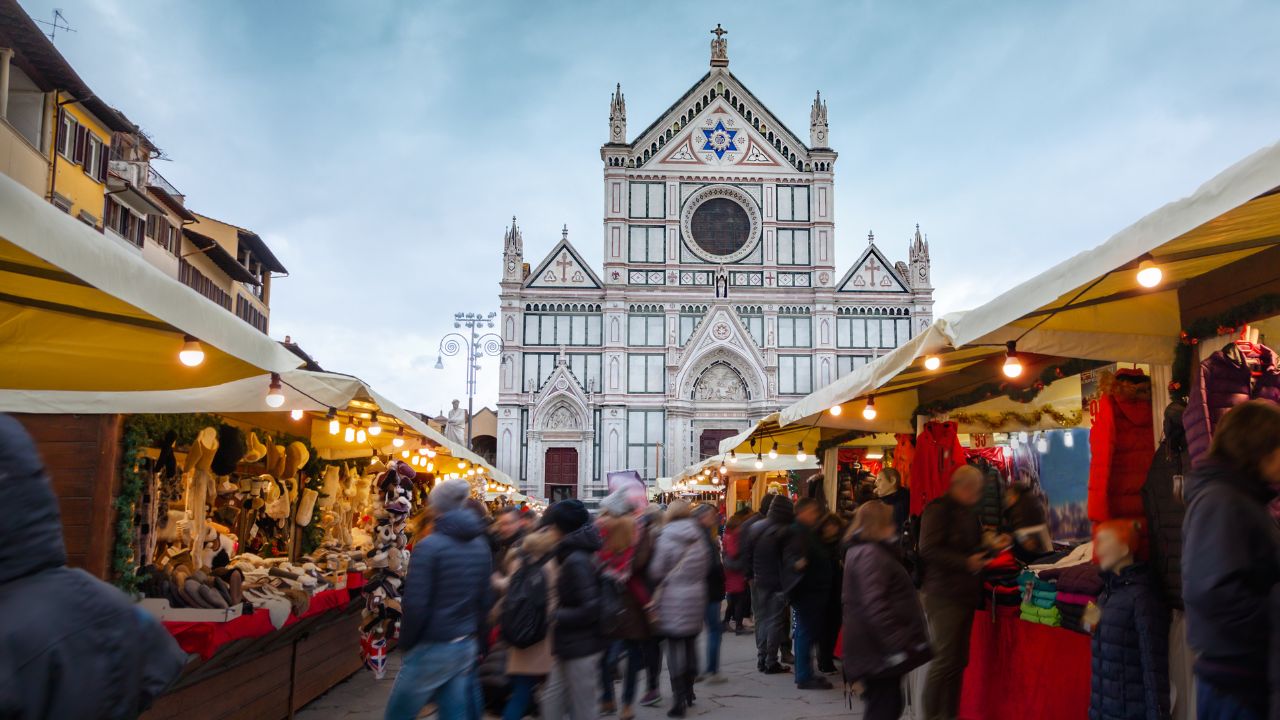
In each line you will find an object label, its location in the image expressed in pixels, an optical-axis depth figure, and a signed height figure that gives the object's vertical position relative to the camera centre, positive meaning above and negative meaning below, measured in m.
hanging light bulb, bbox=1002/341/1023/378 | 5.42 +0.60
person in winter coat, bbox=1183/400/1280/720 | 2.75 -0.30
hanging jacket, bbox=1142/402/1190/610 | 4.68 -0.23
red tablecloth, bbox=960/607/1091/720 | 5.50 -1.34
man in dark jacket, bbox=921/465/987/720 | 5.39 -0.70
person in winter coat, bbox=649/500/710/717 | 6.90 -0.99
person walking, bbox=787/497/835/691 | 8.03 -1.12
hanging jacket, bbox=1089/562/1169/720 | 4.56 -0.95
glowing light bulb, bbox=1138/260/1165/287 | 3.79 +0.79
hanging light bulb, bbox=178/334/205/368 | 4.10 +0.49
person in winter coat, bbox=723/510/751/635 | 10.54 -1.40
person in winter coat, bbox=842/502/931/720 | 4.48 -0.79
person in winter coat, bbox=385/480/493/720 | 4.55 -0.78
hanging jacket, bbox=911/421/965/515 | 7.70 +0.03
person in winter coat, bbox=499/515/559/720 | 5.33 -1.13
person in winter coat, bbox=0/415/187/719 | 1.93 -0.35
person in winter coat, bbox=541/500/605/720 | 5.28 -0.97
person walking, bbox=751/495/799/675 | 8.47 -1.02
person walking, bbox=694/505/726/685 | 7.96 -1.24
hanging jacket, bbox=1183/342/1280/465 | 4.22 +0.37
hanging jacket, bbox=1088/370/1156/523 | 5.13 +0.09
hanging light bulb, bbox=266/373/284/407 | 5.36 +0.41
